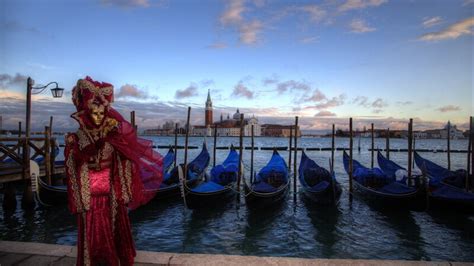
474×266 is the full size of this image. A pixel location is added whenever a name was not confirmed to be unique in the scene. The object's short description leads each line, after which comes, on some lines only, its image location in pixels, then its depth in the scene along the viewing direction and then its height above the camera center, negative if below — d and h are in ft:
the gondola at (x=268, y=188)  30.22 -5.73
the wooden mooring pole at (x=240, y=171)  35.17 -4.58
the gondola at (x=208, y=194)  29.40 -6.18
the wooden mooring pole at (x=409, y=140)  36.63 -0.65
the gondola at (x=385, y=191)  29.35 -5.69
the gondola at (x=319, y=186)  32.07 -5.72
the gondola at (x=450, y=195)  28.45 -5.52
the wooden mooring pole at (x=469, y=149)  33.34 -1.50
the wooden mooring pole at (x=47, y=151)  30.17 -2.42
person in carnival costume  7.43 -1.16
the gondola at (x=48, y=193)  28.14 -6.04
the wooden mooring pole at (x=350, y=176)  35.23 -4.75
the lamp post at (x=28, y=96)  30.61 +2.83
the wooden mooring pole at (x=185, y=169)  36.67 -4.59
